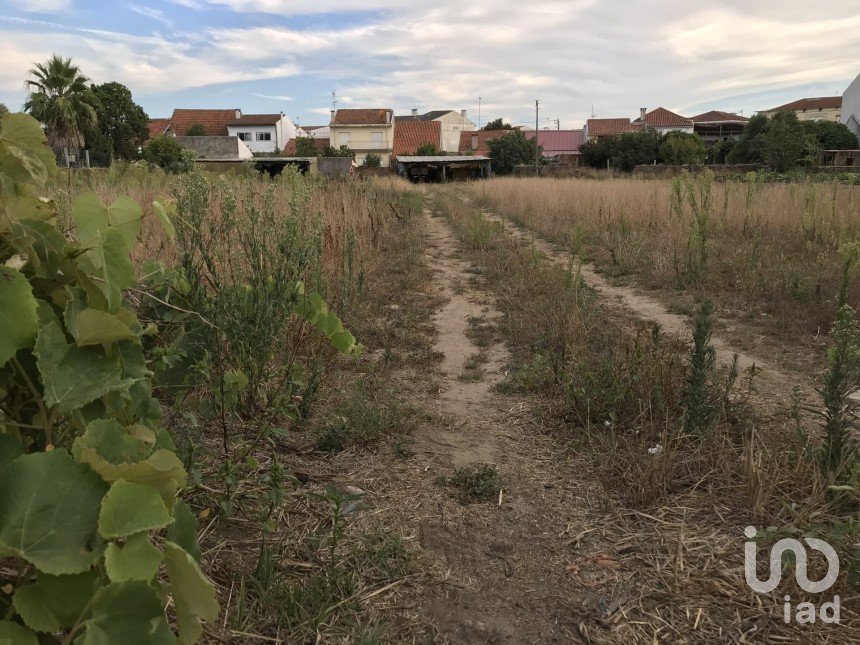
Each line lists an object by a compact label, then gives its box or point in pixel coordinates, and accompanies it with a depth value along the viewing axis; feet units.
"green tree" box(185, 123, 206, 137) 197.58
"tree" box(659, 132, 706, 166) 128.67
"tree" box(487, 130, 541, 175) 155.33
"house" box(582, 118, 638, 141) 222.89
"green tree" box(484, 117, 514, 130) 256.73
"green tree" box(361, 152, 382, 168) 169.68
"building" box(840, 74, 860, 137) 158.10
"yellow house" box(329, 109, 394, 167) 201.87
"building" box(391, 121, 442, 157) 206.32
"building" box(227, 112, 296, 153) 213.25
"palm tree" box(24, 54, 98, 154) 99.19
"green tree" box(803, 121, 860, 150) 130.72
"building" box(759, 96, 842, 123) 231.91
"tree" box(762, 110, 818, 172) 92.17
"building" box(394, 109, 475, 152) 224.20
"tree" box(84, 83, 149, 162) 152.25
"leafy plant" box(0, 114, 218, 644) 2.53
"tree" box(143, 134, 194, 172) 129.18
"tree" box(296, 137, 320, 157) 174.79
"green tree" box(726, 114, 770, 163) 118.68
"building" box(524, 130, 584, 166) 234.83
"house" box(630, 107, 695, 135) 226.17
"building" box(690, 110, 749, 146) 223.10
